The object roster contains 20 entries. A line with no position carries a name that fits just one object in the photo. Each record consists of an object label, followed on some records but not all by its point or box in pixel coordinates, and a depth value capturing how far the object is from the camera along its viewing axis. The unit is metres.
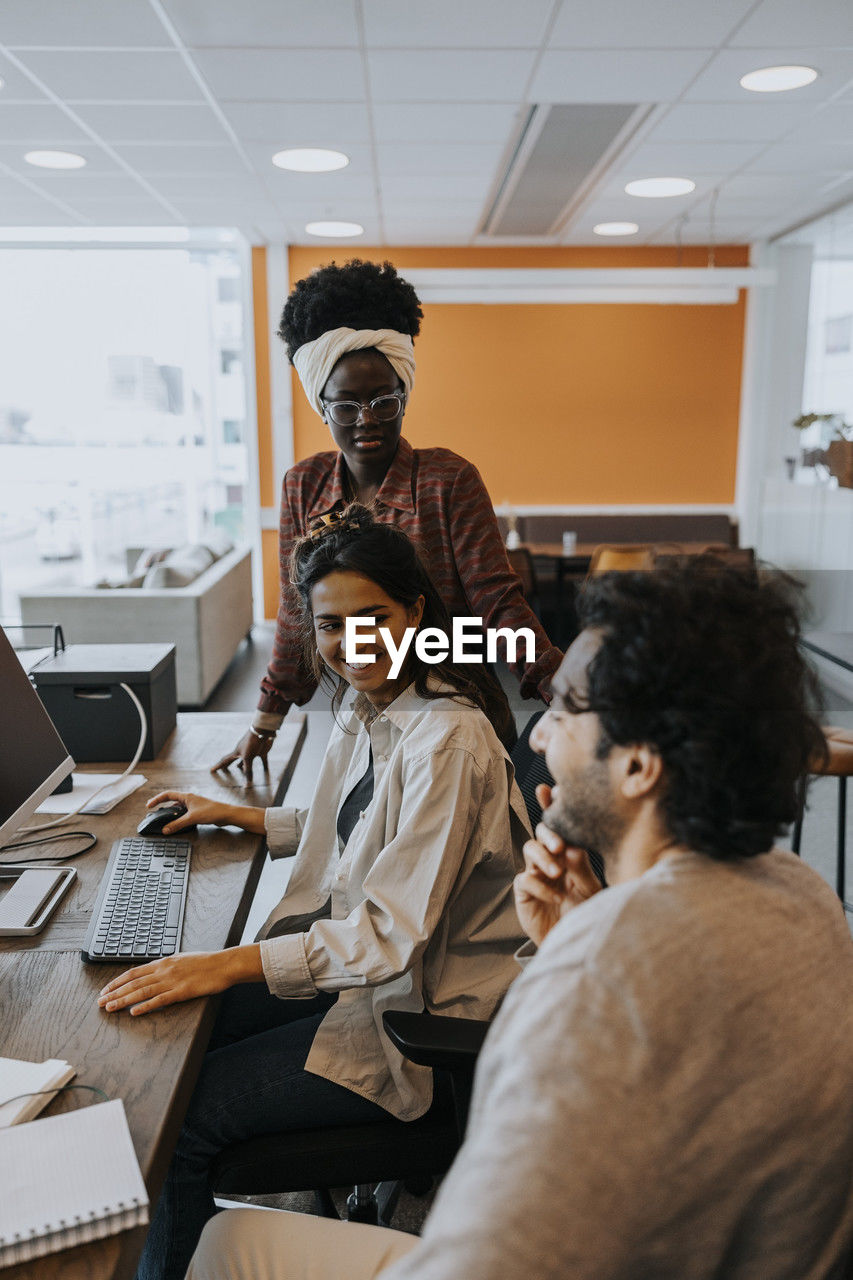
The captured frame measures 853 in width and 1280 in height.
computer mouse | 1.71
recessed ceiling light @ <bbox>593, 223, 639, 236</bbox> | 6.16
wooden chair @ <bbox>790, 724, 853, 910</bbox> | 0.86
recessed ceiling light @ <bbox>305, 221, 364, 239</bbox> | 6.20
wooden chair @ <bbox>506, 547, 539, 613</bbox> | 5.79
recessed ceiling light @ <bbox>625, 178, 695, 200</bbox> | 5.03
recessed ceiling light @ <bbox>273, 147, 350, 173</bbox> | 4.50
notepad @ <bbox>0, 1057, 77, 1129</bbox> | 0.98
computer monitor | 1.49
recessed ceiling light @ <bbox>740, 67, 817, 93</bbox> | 3.51
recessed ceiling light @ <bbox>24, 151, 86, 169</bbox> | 4.60
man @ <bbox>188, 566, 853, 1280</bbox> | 0.62
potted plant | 5.49
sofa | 4.99
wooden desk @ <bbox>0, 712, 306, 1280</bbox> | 0.92
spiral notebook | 0.83
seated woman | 1.27
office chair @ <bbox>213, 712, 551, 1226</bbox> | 1.27
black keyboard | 1.31
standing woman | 1.88
